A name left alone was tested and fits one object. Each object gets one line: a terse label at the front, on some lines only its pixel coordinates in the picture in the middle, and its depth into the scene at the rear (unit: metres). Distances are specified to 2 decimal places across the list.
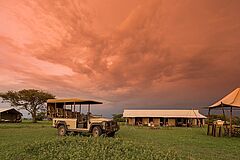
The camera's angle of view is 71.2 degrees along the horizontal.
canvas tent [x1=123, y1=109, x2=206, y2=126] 36.94
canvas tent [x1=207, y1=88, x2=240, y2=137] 15.01
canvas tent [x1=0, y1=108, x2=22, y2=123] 37.78
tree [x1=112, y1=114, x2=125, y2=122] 49.03
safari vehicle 12.55
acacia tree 39.47
